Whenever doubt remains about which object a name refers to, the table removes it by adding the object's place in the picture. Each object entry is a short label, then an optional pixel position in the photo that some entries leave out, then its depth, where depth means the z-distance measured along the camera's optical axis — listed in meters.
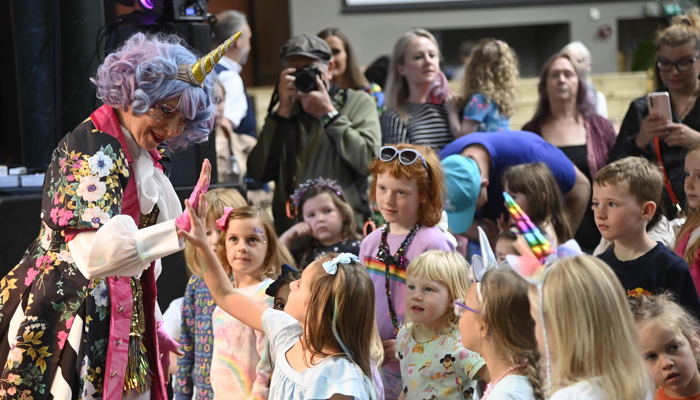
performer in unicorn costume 4.93
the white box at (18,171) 8.73
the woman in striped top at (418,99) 9.39
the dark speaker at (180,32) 8.52
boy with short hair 6.18
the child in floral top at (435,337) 6.02
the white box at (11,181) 8.59
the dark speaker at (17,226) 8.02
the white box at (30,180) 8.57
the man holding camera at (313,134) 8.55
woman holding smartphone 8.09
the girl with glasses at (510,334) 4.79
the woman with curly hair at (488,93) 9.39
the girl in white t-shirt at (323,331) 5.24
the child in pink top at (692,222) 6.72
